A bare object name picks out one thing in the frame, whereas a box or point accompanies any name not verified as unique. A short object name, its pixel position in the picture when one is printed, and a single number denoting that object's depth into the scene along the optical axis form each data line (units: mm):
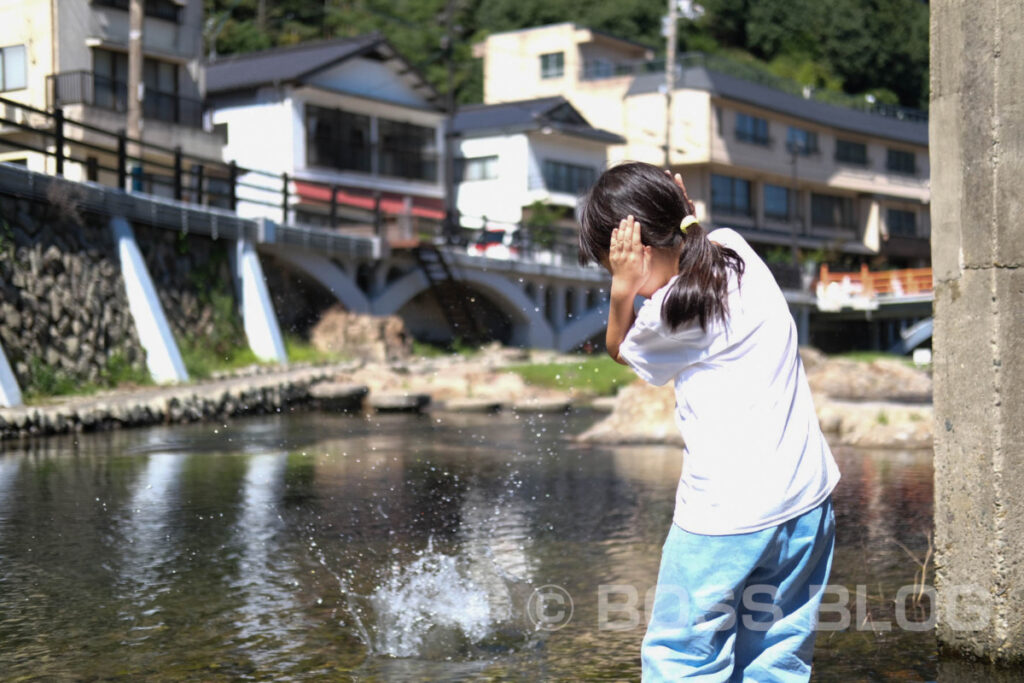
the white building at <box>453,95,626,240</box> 47375
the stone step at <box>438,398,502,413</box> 23297
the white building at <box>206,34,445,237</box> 38000
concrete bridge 20500
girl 2625
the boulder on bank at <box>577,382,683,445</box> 16562
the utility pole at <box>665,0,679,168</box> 37531
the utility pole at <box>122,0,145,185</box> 28172
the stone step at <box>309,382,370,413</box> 21641
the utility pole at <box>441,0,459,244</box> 39016
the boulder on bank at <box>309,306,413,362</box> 27672
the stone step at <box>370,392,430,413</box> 21969
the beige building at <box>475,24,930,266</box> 51594
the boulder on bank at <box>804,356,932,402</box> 29141
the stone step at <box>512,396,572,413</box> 23453
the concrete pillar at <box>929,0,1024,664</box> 4426
